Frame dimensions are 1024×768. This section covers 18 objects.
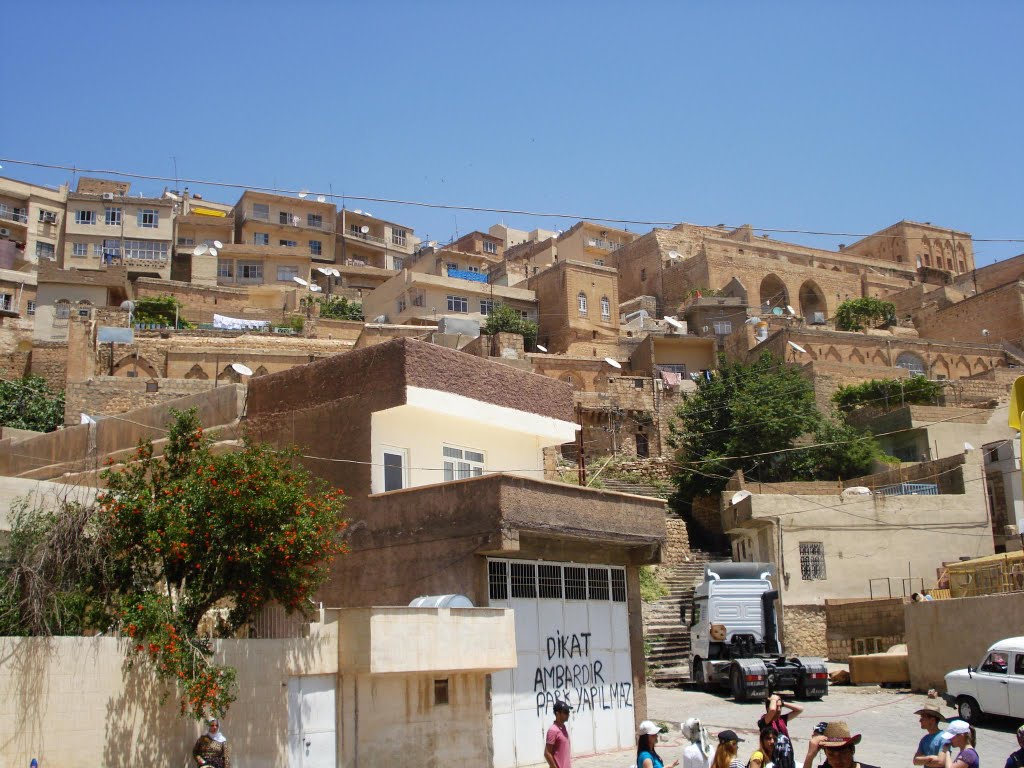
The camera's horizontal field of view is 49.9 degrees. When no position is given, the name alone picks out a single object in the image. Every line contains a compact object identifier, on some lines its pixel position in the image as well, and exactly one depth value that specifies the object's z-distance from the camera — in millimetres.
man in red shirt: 10531
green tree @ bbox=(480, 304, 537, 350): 54594
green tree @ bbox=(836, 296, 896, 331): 60469
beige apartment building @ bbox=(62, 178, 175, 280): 63625
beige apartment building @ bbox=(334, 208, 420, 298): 70375
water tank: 14211
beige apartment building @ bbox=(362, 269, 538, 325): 56188
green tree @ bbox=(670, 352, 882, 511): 34469
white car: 15766
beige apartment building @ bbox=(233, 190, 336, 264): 69375
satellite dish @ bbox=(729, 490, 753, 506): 27100
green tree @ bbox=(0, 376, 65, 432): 41281
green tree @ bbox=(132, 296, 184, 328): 52344
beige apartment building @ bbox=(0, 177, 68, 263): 66688
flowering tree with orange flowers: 11891
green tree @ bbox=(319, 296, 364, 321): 58969
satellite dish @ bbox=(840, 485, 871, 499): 27141
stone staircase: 23141
